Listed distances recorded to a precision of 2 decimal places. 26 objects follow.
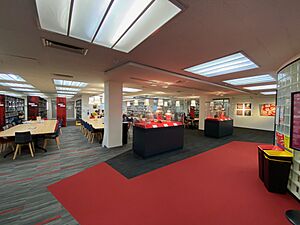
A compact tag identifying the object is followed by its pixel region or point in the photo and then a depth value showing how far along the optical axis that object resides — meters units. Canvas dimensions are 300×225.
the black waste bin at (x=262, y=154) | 3.06
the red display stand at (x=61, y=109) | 11.10
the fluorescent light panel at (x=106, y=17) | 1.55
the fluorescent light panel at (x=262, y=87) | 6.80
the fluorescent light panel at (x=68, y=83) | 6.80
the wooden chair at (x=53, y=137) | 5.54
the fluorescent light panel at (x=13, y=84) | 7.28
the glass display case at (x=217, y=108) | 9.21
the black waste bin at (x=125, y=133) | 6.31
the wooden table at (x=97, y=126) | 6.22
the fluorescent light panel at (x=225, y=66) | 3.19
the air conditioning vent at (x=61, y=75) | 4.87
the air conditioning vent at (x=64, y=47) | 2.43
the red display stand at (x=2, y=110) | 8.46
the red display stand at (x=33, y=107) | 10.91
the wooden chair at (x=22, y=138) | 4.30
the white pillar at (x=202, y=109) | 10.54
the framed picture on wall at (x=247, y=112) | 11.41
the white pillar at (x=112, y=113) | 5.54
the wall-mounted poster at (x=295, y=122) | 2.19
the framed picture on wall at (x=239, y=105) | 11.85
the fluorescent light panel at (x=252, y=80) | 4.94
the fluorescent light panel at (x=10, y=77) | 5.26
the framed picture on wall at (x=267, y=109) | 10.16
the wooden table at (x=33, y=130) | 4.63
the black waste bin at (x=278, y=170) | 2.65
